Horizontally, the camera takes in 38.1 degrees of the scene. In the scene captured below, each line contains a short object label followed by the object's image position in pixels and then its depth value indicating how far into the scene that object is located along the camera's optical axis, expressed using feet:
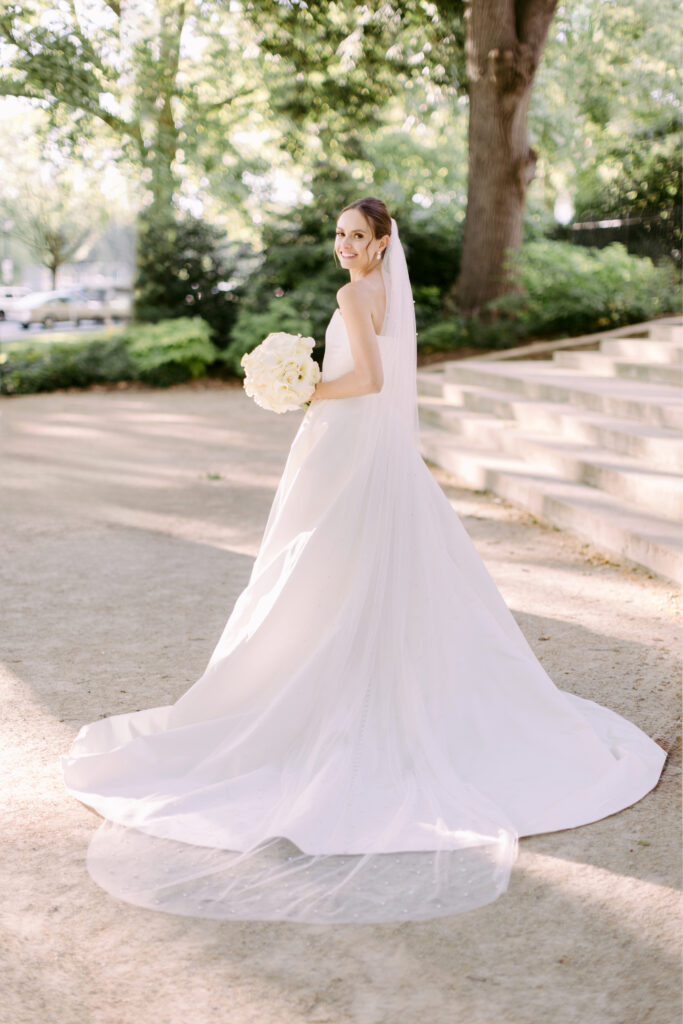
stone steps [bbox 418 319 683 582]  22.98
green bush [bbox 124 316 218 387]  54.34
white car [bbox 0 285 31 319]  118.42
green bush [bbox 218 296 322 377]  53.47
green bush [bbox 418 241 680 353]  48.42
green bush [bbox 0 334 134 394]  52.80
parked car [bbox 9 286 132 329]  119.24
